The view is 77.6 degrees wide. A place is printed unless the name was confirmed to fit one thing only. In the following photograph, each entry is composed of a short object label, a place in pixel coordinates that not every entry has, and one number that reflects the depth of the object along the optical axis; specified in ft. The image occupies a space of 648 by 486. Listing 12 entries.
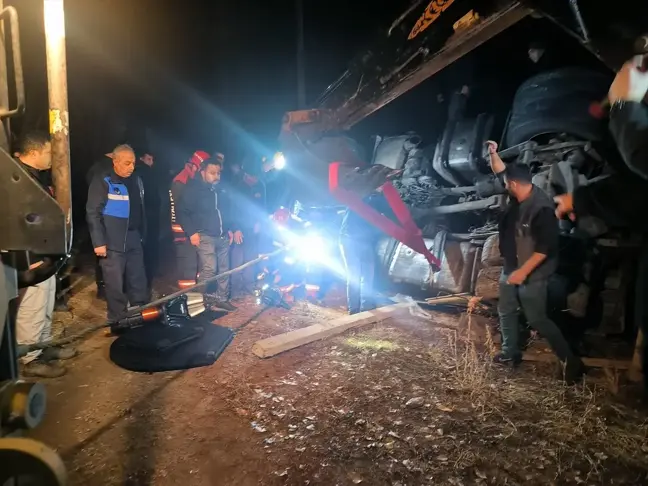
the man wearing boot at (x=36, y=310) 11.72
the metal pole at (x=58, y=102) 6.01
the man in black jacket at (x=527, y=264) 11.12
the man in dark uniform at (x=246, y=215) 21.49
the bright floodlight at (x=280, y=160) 17.10
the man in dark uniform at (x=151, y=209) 22.34
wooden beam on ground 13.14
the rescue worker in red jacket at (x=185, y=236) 19.06
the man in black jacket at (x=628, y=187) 7.85
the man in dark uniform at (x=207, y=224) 18.70
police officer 14.87
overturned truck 9.71
